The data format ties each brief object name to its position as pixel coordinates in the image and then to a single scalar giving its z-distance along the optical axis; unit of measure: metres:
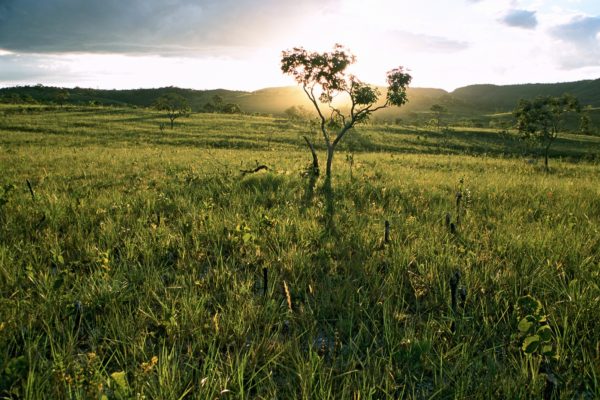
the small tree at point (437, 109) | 79.24
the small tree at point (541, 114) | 26.70
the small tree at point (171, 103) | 49.02
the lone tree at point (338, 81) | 12.68
